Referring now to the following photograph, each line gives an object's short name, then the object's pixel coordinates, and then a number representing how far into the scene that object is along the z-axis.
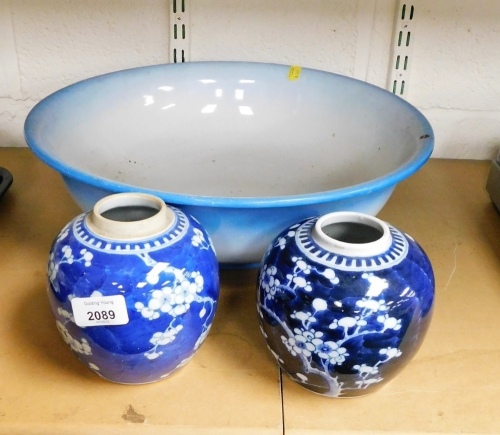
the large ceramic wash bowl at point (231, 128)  0.67
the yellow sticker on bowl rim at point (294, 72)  0.77
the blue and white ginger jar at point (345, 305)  0.42
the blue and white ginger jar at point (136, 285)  0.42
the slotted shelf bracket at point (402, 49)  0.81
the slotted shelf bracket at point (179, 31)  0.81
